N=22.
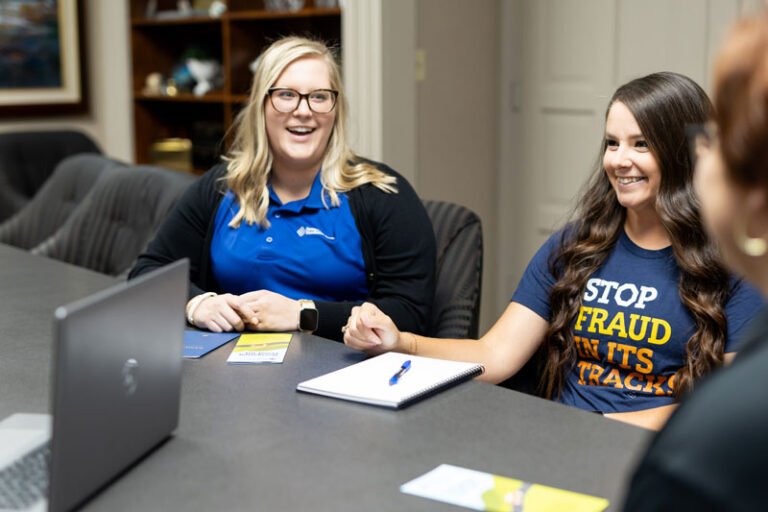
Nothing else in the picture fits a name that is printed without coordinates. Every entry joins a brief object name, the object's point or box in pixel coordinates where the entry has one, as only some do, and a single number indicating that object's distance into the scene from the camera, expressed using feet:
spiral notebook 4.63
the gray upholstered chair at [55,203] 11.39
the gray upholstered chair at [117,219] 9.72
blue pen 4.83
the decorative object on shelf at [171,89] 15.74
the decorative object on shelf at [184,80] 15.66
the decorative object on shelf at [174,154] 16.12
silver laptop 3.22
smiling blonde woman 6.98
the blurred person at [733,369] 1.97
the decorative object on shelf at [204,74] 15.28
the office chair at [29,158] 14.61
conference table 3.63
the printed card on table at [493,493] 3.48
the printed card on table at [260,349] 5.39
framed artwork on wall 15.44
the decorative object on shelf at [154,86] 15.98
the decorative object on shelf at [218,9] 14.43
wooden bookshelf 14.03
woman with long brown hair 5.38
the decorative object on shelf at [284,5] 13.23
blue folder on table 5.56
